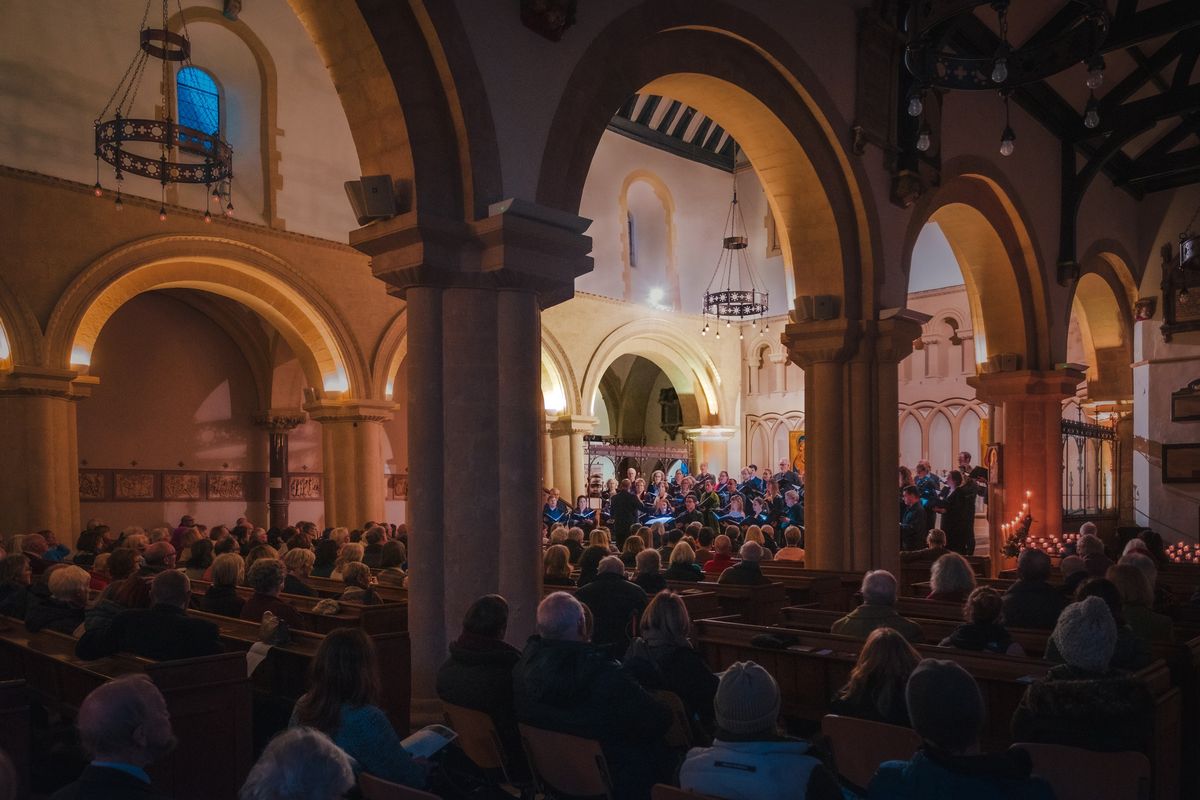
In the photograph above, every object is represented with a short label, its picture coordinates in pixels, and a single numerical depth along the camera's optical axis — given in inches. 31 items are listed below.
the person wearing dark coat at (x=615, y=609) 217.9
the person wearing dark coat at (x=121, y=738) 94.5
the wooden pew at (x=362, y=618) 248.8
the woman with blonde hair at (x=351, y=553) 310.5
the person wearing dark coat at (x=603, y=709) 141.7
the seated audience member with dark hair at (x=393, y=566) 311.9
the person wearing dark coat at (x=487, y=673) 160.7
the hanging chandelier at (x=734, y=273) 913.5
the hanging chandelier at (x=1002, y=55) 273.7
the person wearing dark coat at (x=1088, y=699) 127.1
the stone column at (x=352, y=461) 620.1
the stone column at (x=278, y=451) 717.3
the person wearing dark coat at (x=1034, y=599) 224.2
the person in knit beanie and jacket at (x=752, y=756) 108.4
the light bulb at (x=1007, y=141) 326.2
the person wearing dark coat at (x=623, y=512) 569.0
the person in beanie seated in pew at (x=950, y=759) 101.2
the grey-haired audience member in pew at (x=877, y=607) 200.4
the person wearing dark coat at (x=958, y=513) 478.9
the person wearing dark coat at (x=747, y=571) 291.3
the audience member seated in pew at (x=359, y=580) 265.3
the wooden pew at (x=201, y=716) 175.6
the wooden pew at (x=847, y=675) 164.1
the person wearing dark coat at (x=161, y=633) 184.4
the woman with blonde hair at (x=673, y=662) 161.0
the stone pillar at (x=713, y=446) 936.9
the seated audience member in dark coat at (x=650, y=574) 261.9
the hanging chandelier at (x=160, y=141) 429.1
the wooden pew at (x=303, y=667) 211.3
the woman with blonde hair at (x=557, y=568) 301.6
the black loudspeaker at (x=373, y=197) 228.5
